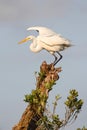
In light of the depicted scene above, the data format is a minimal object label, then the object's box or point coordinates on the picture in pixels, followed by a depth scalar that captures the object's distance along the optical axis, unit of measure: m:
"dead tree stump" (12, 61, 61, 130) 21.61
